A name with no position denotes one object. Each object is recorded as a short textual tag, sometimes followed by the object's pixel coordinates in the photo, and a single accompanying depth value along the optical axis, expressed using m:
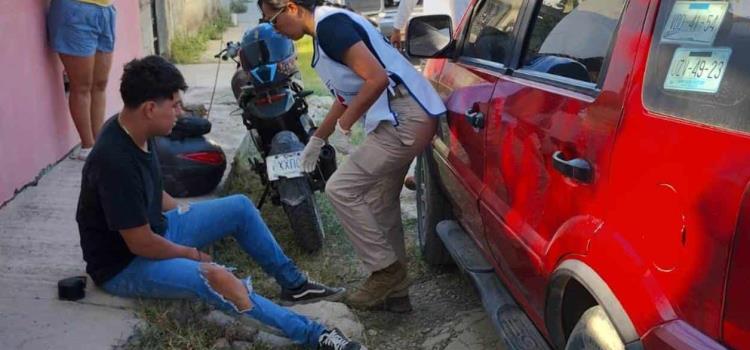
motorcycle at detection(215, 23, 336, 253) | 4.45
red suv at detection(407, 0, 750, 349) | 1.69
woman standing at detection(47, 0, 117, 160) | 4.89
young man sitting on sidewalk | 2.94
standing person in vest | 3.41
